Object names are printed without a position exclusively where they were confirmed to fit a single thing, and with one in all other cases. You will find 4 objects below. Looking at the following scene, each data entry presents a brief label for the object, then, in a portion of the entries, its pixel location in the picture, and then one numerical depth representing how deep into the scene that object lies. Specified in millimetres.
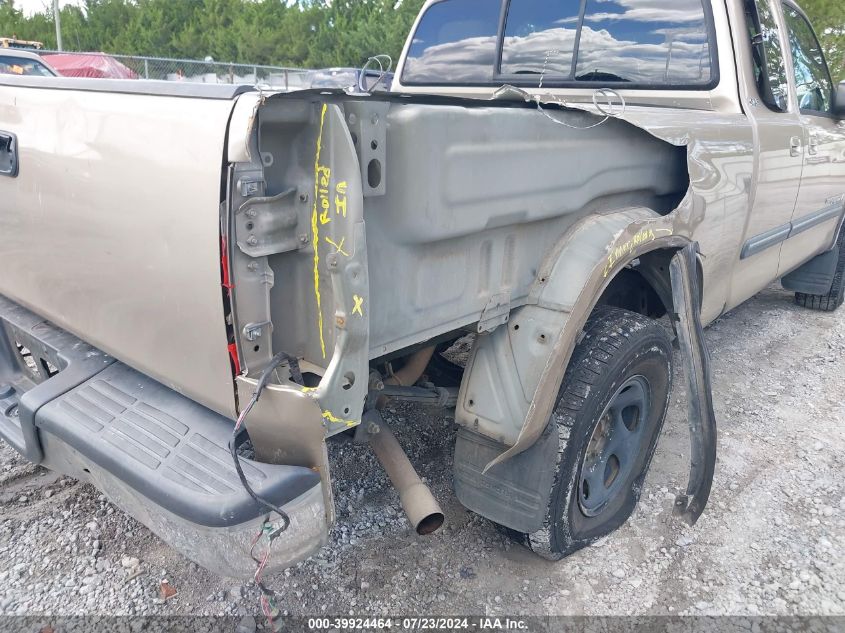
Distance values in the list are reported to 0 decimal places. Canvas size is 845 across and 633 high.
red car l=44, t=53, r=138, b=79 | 14472
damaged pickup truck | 1533
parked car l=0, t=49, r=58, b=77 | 8391
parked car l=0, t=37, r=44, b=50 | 13081
